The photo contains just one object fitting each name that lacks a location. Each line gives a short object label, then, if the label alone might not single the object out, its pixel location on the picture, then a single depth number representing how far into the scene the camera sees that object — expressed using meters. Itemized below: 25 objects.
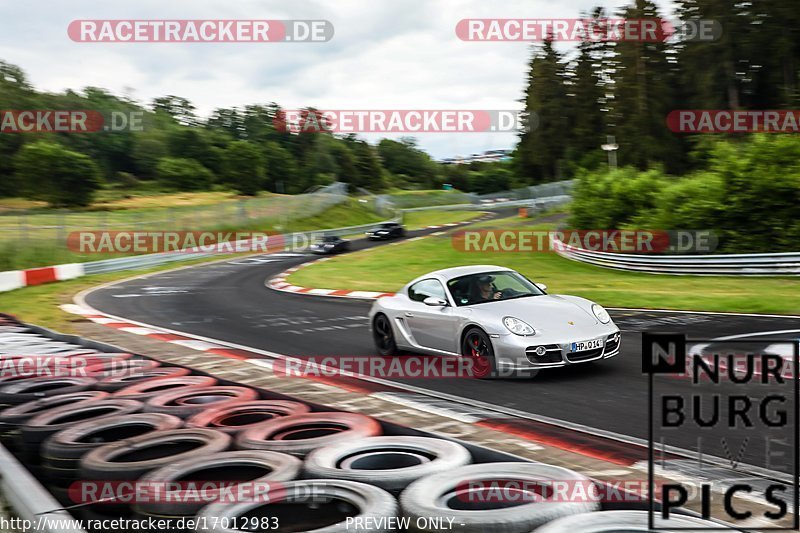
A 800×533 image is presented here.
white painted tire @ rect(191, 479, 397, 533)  3.49
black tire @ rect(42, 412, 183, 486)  4.72
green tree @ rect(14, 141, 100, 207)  69.81
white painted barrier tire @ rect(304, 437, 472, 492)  4.09
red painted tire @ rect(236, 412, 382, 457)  4.81
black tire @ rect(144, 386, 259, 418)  5.91
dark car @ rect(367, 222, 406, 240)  44.97
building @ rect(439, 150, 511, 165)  151.95
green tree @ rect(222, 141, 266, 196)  95.50
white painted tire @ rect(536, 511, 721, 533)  3.19
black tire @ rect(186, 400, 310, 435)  5.62
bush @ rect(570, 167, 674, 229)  30.73
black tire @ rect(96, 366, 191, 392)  6.86
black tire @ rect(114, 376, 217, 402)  6.67
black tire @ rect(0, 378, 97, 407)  6.55
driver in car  8.99
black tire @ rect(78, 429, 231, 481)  4.35
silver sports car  7.95
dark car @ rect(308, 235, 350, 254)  38.06
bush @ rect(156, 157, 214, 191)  90.75
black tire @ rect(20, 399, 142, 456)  5.23
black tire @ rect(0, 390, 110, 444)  5.58
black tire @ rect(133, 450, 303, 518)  4.16
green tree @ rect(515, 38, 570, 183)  88.38
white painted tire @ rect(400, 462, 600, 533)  3.27
